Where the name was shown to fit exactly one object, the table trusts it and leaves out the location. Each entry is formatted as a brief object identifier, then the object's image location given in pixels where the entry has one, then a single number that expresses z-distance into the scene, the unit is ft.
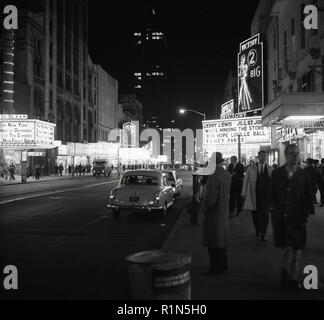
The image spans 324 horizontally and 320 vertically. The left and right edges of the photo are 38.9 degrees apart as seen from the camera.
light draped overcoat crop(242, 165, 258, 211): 34.78
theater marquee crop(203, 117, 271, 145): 87.56
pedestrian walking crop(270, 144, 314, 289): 21.02
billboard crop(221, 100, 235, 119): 171.88
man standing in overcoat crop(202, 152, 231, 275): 23.62
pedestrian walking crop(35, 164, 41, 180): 161.07
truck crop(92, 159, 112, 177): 204.85
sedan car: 48.60
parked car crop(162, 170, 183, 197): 59.88
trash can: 15.01
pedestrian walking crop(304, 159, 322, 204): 49.53
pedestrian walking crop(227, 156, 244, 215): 50.06
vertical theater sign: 128.47
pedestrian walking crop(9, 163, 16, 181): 146.92
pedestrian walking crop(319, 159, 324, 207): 55.86
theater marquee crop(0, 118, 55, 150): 144.97
